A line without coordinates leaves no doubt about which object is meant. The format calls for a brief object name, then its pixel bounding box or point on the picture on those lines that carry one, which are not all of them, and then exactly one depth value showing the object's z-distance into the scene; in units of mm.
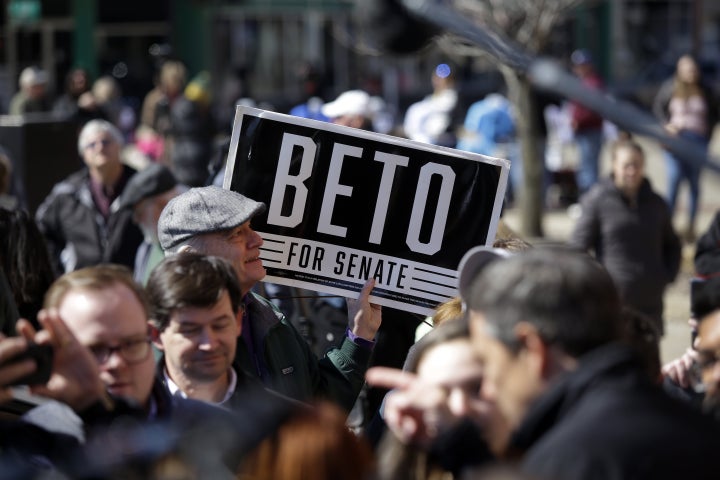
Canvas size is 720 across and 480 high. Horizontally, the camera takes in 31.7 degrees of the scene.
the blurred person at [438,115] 13844
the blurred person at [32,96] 15984
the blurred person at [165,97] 15789
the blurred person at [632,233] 8211
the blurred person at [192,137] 13844
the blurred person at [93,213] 7836
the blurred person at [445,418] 2824
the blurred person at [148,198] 7414
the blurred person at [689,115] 14086
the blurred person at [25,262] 5441
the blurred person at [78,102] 14199
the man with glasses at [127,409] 2695
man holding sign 4441
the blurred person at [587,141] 16109
